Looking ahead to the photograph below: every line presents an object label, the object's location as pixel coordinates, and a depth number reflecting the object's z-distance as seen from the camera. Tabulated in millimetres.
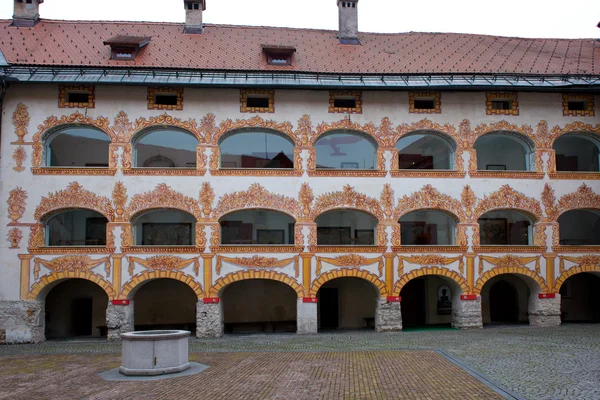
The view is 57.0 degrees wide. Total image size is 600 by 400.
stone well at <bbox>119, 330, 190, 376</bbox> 12109
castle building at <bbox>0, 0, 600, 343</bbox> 19438
